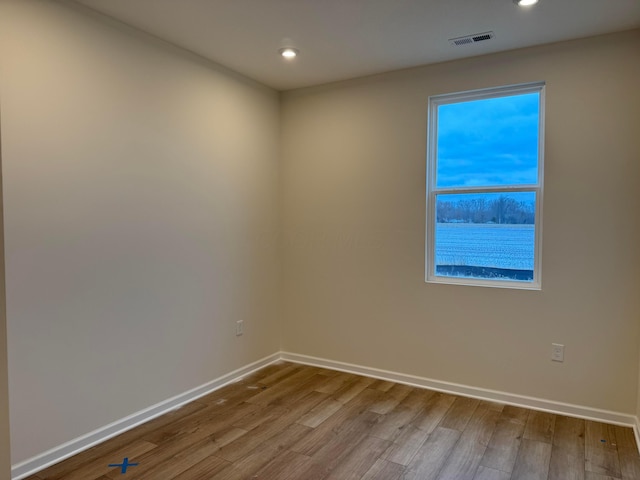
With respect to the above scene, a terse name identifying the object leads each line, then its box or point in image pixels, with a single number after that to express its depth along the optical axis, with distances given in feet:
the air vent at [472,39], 9.20
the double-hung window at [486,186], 10.28
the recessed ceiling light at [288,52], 10.05
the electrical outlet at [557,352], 9.87
